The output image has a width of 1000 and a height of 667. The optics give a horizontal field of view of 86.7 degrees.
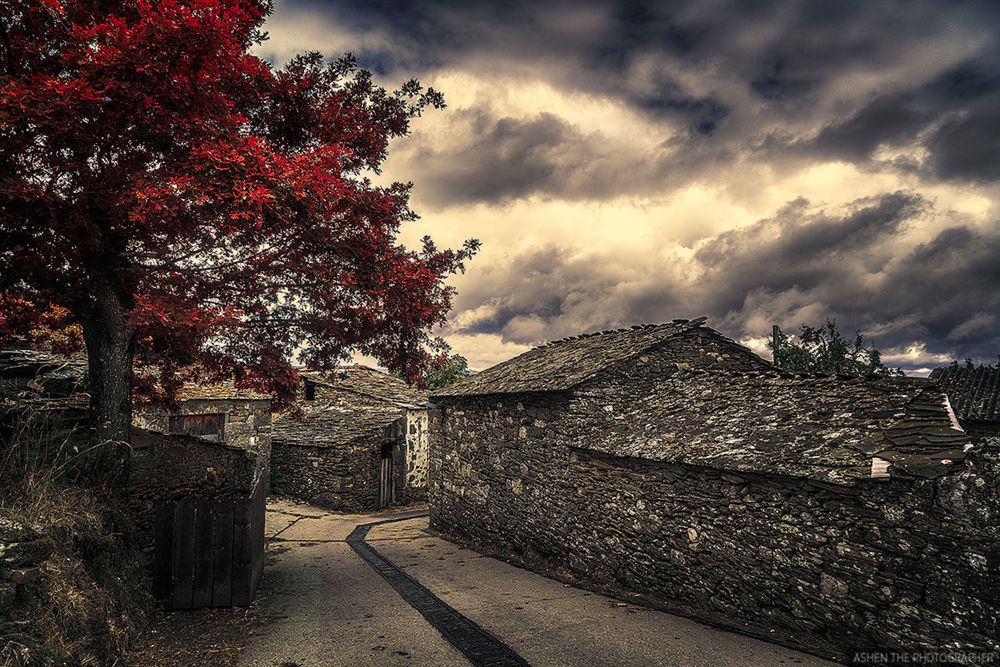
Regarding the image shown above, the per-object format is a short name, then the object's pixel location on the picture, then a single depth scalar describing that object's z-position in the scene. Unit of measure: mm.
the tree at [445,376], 40594
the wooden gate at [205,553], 7039
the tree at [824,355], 35469
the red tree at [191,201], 5648
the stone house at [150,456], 7371
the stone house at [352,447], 19641
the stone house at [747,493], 5164
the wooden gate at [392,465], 20266
